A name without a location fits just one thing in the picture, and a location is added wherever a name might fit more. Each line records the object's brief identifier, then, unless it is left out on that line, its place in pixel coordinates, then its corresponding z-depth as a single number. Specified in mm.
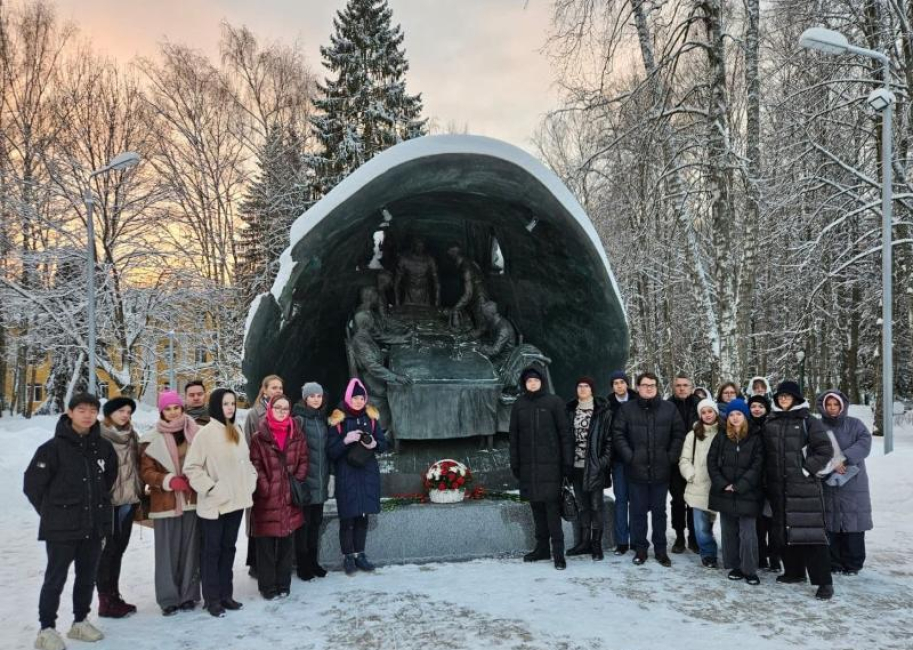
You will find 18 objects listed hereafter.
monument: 6098
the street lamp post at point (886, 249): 8930
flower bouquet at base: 6020
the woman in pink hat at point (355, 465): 5211
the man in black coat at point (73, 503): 3768
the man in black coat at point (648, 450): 5449
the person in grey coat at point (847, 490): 5055
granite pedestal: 5668
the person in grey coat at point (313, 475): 5121
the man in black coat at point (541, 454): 5379
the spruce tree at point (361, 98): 22062
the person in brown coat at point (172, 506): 4395
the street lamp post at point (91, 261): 11883
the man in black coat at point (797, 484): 4699
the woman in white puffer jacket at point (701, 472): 5367
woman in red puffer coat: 4668
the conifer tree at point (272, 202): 21359
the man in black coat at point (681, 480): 5816
